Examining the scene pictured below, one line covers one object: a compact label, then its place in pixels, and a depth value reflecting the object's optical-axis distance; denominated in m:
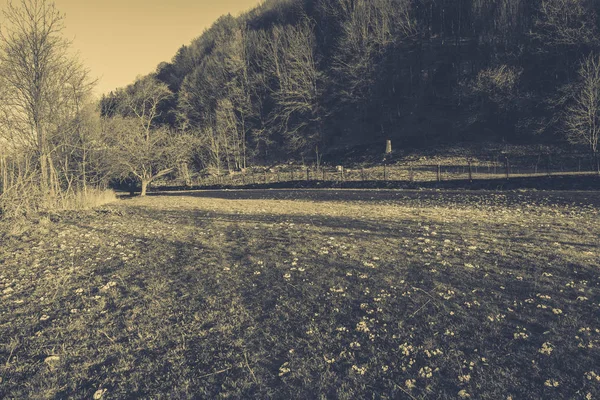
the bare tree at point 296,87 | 55.38
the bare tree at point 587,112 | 32.25
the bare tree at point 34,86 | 17.08
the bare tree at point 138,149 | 31.89
